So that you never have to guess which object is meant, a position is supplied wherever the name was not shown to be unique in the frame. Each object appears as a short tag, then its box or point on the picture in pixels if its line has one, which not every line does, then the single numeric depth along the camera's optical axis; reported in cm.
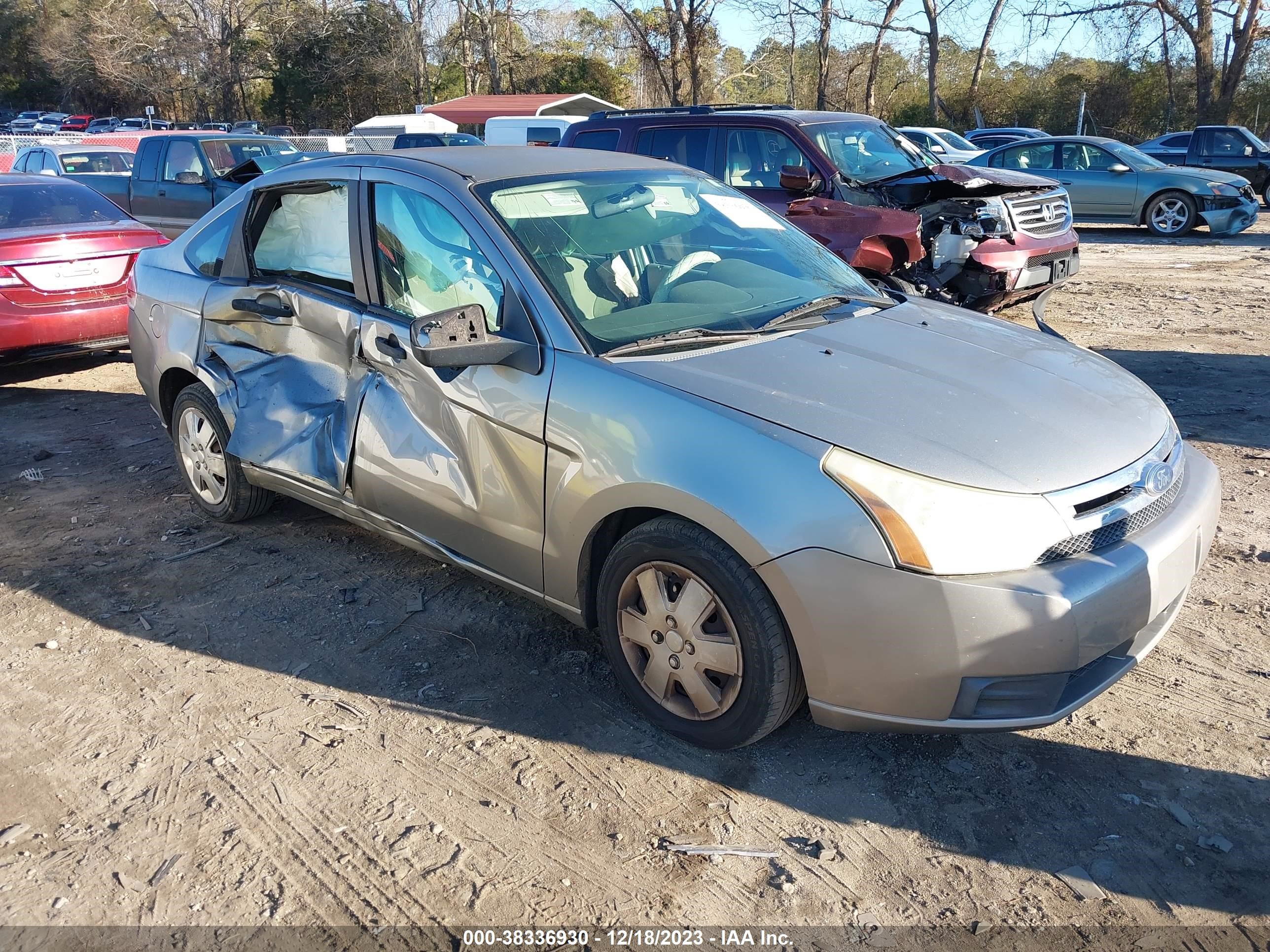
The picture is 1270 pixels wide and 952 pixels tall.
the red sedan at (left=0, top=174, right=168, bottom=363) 735
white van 2439
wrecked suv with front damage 786
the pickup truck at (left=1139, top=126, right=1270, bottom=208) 1864
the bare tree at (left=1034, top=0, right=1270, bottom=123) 3062
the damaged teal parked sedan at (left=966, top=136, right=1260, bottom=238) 1525
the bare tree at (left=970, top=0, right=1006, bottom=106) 3944
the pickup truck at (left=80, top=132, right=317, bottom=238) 1275
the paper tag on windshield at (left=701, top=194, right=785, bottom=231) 418
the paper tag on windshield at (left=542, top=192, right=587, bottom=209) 370
